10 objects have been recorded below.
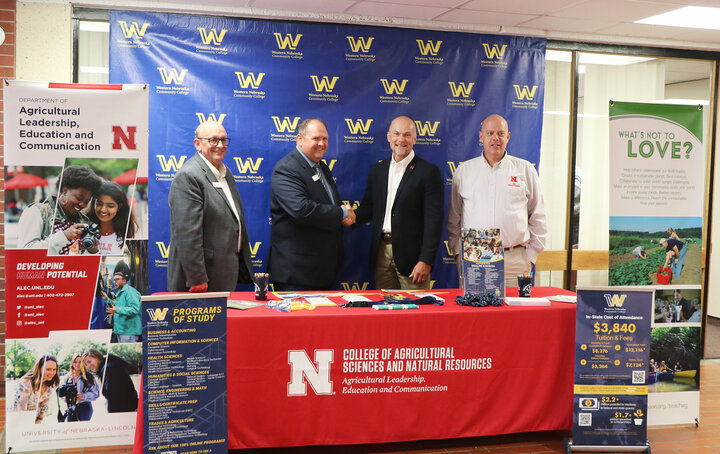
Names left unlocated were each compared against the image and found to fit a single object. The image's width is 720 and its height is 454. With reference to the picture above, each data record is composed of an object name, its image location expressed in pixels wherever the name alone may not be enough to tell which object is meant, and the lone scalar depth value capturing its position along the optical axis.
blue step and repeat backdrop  4.74
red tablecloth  3.18
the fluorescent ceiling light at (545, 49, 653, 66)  5.54
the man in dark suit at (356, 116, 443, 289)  4.53
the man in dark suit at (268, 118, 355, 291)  4.31
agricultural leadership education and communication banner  3.23
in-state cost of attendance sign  3.44
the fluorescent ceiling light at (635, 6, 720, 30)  4.68
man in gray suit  3.73
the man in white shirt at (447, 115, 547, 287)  4.45
